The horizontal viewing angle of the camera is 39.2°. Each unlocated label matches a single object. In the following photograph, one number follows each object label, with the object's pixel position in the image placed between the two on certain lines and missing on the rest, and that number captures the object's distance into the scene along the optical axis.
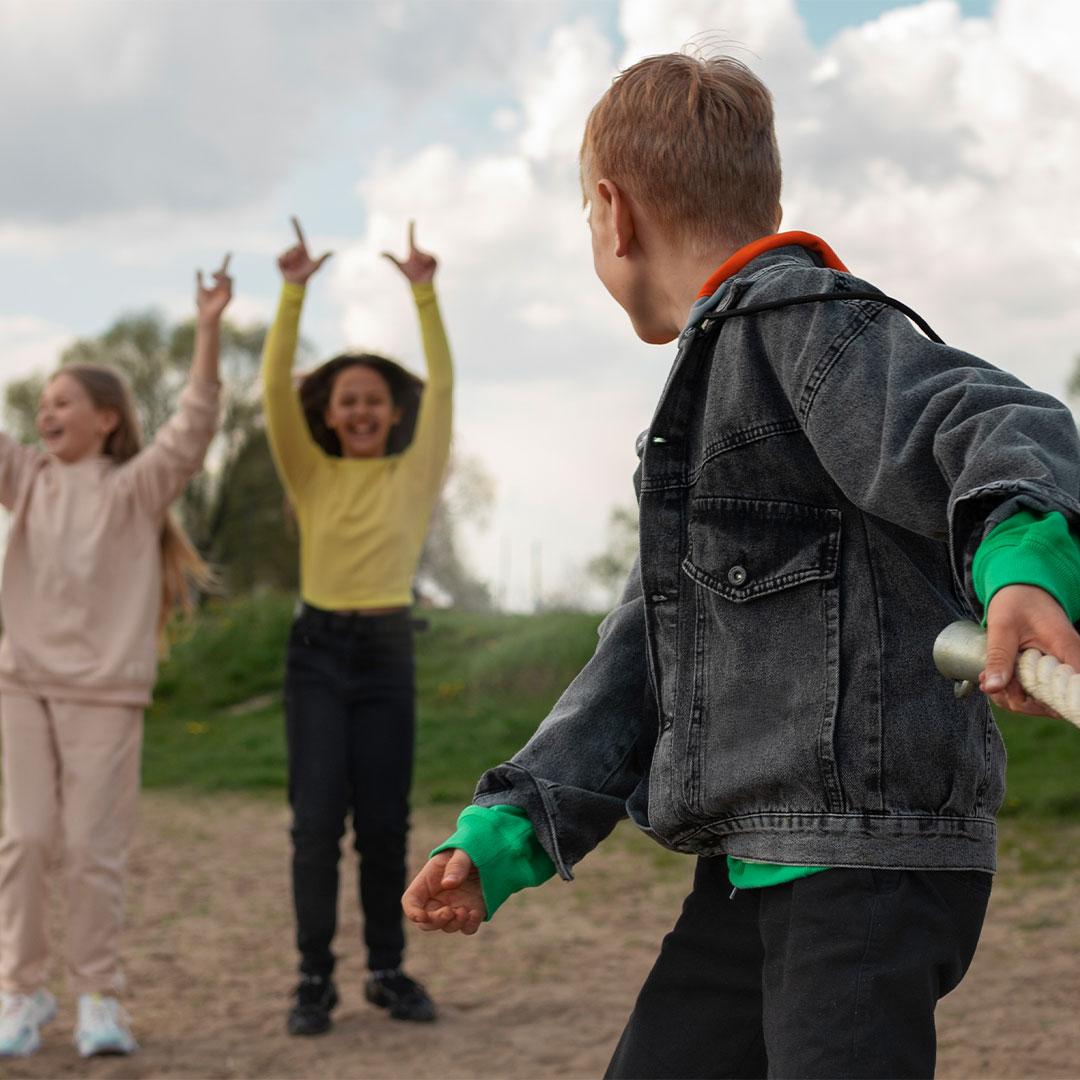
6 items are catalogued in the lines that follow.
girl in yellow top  4.65
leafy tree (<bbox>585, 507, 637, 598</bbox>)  20.77
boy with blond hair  1.58
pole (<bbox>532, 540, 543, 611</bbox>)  15.21
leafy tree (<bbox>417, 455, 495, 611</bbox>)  25.39
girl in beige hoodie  4.58
